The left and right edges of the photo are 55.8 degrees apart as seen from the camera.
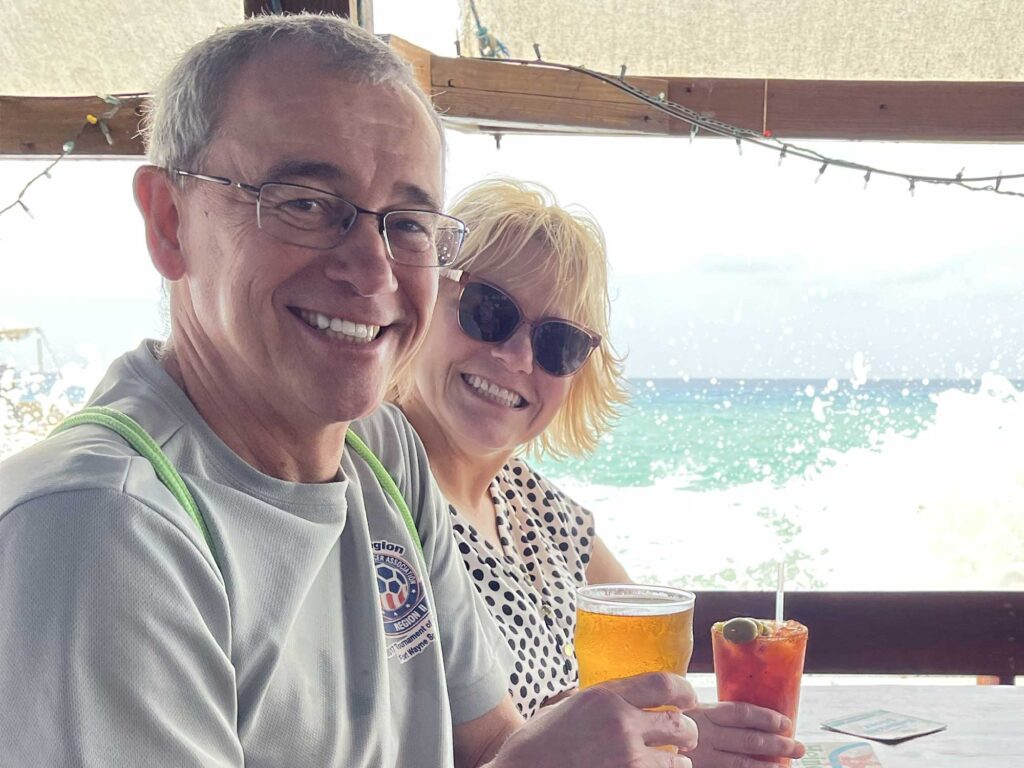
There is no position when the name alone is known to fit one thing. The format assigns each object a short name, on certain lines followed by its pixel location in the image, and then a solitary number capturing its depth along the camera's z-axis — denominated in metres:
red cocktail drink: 1.53
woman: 2.17
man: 1.02
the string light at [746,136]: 2.69
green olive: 1.51
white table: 1.85
